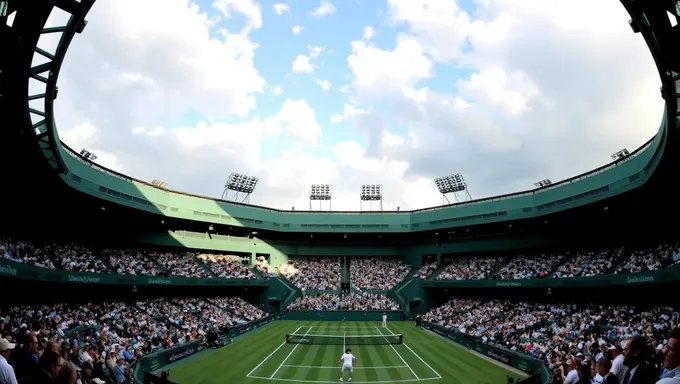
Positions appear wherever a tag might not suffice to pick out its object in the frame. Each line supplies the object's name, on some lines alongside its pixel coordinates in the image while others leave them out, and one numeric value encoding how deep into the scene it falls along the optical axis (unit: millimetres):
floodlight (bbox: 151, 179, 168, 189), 56969
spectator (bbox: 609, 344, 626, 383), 7496
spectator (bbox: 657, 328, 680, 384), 4562
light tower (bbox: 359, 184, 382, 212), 75250
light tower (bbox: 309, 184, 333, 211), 76188
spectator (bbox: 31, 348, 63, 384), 6775
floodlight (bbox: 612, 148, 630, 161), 45125
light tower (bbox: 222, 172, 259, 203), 70312
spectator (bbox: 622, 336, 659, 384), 5457
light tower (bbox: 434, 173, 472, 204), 69688
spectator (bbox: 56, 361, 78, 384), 5609
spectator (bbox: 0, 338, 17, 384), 5516
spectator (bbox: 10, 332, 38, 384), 7539
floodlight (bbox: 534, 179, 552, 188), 55212
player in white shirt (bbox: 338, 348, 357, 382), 21578
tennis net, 35094
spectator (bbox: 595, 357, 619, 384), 8430
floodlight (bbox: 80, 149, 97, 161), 45281
